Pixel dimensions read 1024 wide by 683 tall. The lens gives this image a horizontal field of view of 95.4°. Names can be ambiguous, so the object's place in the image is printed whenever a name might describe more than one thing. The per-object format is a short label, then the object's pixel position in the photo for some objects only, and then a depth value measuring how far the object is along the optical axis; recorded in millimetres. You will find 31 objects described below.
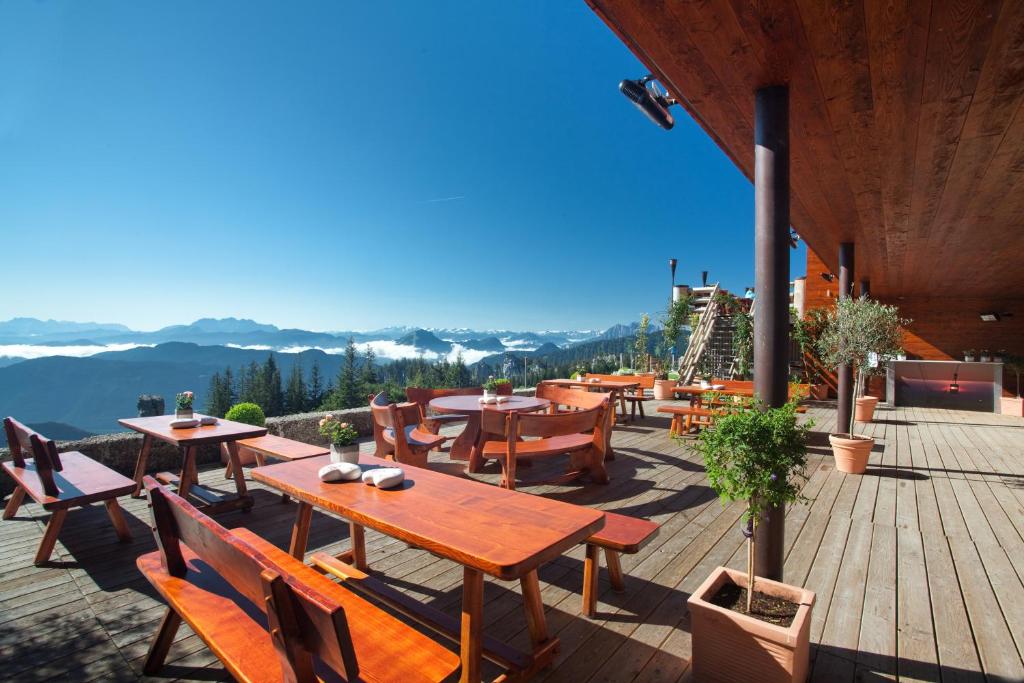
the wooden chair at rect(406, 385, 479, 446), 4883
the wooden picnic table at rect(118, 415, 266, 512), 3410
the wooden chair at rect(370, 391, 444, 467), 3434
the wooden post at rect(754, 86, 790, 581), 2113
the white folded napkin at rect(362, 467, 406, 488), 2039
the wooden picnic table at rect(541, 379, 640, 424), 7328
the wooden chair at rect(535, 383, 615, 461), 4699
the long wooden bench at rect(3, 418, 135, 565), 2738
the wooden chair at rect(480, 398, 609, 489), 3363
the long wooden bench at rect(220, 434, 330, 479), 3453
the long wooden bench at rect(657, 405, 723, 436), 5945
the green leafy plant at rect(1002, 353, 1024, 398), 10031
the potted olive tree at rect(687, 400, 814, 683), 1586
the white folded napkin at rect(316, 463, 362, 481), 2141
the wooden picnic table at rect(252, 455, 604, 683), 1423
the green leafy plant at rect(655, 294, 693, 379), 12180
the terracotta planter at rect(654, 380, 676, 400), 10422
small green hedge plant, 5449
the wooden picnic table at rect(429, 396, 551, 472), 3955
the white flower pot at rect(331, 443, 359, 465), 2430
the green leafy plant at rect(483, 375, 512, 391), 5578
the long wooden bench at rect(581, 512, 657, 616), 2016
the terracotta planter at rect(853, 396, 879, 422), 8352
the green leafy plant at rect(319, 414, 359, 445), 2434
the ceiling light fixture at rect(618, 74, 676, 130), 3307
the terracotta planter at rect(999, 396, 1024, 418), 9608
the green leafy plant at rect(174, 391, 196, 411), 3908
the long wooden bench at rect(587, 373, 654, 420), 7719
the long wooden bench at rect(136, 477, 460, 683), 962
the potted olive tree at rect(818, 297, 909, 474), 5000
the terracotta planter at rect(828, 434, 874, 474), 4742
